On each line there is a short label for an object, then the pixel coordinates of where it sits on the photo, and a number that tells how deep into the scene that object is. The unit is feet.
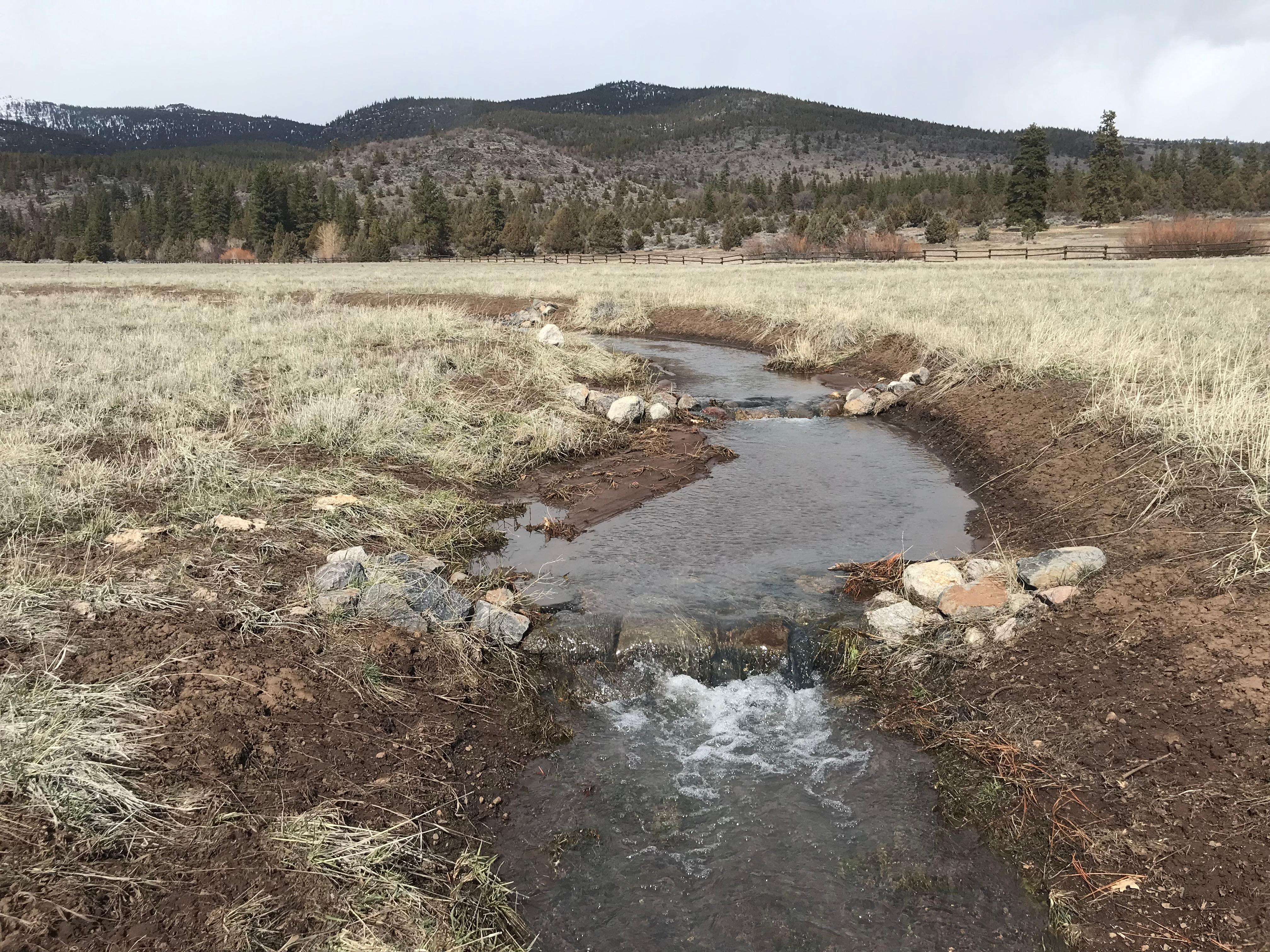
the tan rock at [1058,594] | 20.42
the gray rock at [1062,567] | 21.09
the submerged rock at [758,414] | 47.14
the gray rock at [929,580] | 22.24
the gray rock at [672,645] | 20.75
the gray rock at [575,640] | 20.75
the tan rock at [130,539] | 21.39
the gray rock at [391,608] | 19.71
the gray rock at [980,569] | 22.47
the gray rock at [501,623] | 20.43
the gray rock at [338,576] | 20.31
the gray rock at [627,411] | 43.21
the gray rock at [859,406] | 48.03
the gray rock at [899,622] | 21.02
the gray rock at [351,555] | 21.75
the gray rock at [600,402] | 44.57
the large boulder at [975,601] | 20.83
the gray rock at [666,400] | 46.57
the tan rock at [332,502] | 26.30
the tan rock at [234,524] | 23.30
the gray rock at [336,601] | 19.48
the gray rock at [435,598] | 20.20
